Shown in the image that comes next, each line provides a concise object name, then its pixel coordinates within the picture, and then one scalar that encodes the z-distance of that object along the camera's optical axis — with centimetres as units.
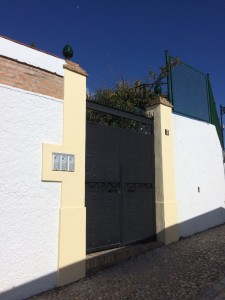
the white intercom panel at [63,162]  445
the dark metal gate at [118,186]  541
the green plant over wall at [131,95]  746
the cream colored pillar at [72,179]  439
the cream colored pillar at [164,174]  677
